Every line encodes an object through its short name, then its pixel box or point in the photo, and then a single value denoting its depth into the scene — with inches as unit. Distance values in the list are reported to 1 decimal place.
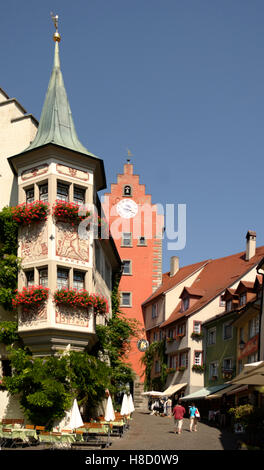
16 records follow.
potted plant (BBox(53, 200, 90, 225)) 1074.7
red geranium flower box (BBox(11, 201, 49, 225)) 1077.1
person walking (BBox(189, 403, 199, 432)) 1182.9
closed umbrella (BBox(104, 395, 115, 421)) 1008.2
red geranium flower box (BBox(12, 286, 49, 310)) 1037.8
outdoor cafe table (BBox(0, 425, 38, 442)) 896.9
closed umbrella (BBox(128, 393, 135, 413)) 1240.0
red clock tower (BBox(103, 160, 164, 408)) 2342.5
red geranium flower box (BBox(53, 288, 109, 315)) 1043.9
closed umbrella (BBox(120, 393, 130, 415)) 1198.8
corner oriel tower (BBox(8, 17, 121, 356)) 1048.5
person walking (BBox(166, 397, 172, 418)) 1731.1
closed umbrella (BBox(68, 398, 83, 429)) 920.3
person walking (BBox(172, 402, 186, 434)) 1132.3
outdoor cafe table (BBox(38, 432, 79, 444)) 876.6
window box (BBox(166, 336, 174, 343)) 2098.7
